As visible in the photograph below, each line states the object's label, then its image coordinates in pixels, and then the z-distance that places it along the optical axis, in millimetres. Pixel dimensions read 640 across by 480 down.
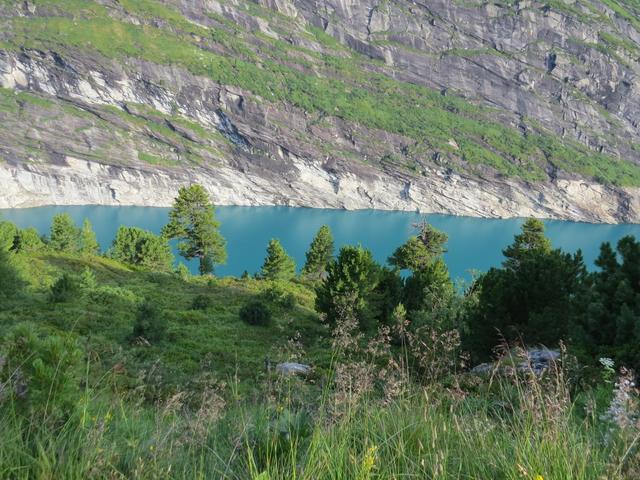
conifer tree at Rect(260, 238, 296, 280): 46219
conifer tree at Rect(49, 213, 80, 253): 48562
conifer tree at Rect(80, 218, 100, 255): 50206
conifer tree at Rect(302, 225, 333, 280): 49156
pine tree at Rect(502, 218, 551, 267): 37525
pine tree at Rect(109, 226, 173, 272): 43219
